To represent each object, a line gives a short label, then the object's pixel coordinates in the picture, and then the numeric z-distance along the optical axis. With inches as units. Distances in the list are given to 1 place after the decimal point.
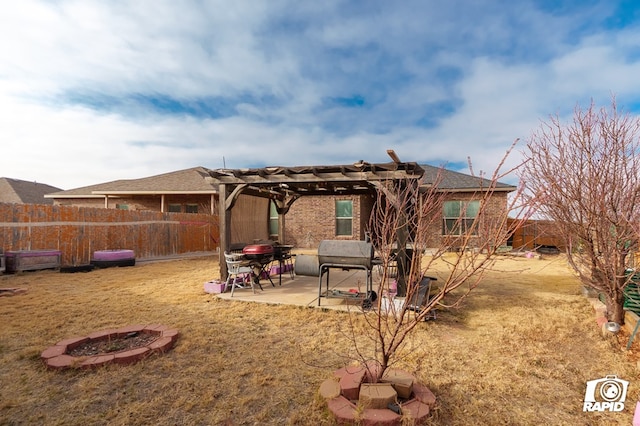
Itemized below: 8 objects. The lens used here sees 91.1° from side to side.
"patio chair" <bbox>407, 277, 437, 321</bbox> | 203.8
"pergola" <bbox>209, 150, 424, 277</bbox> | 239.5
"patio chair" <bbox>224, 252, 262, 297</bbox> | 267.7
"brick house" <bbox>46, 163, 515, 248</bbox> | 406.9
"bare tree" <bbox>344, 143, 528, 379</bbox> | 84.0
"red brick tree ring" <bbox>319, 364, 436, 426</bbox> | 89.8
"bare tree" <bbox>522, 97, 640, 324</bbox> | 167.8
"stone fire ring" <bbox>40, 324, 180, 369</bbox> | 133.6
